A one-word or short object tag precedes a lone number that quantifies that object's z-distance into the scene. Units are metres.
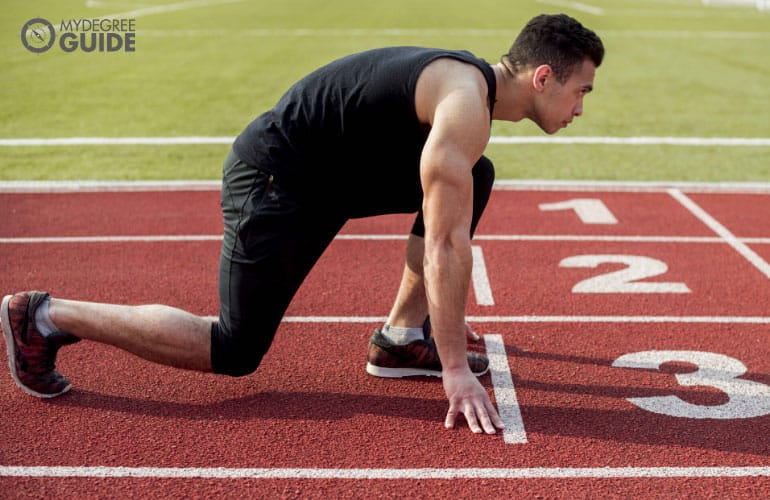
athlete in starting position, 3.50
